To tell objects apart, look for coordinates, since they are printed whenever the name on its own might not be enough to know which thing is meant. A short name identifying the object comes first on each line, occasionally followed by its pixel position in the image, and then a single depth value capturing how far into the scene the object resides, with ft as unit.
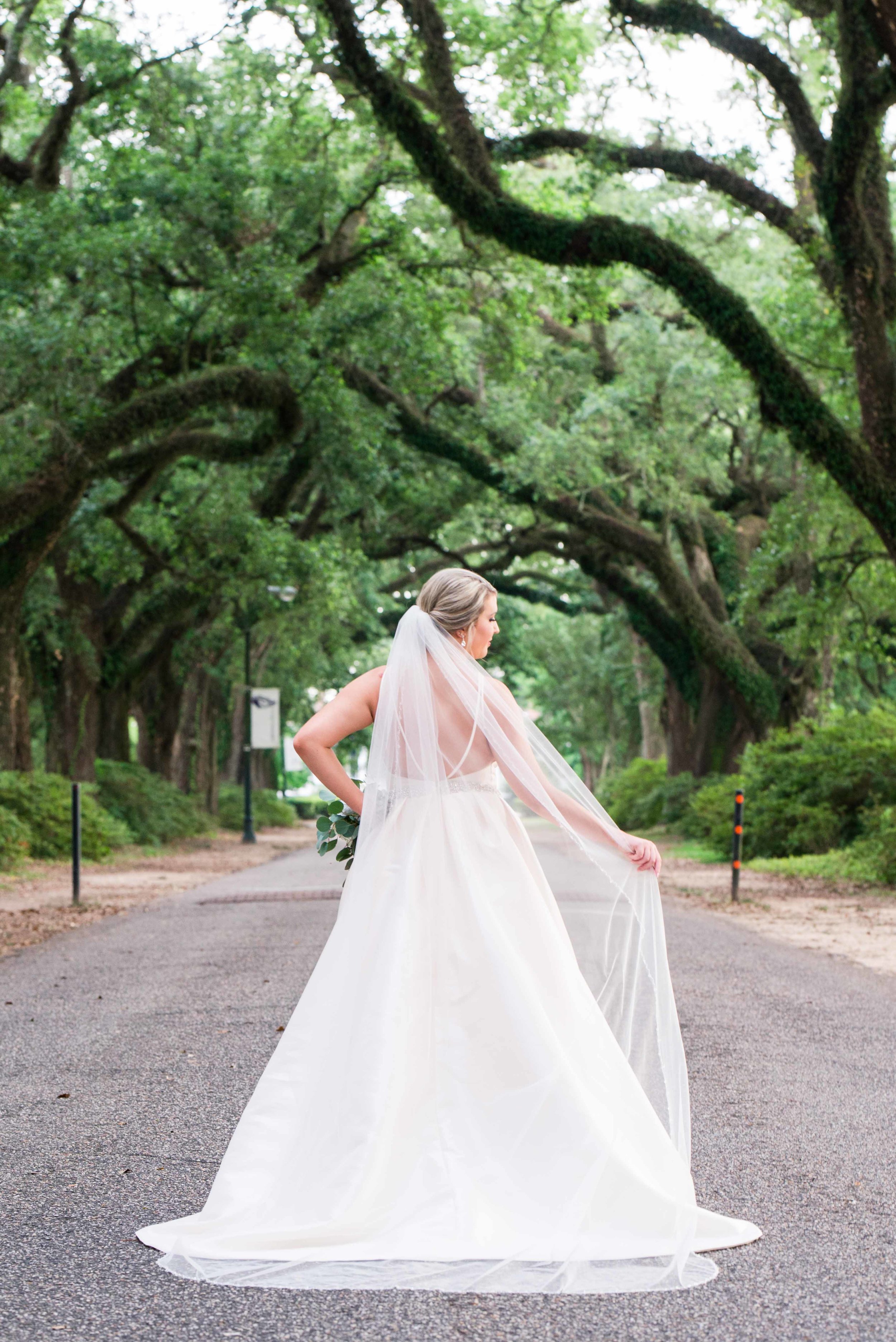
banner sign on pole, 103.24
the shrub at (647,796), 101.60
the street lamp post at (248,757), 100.37
